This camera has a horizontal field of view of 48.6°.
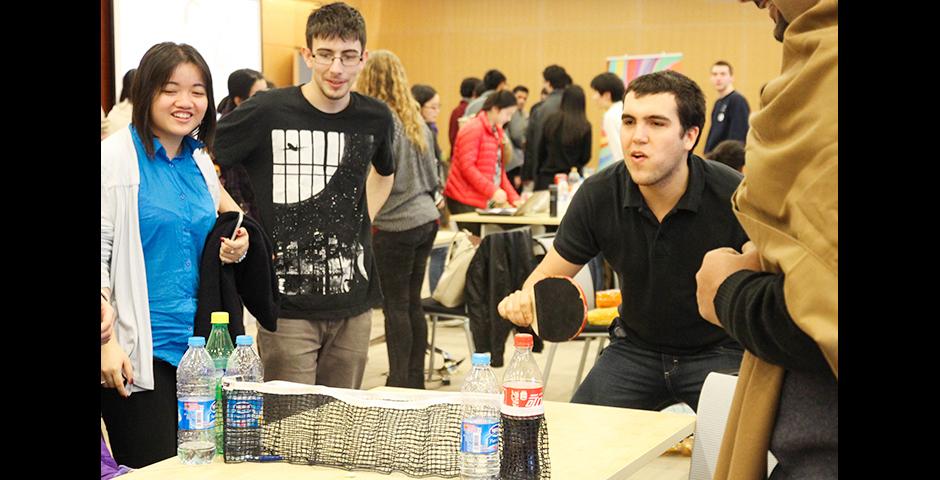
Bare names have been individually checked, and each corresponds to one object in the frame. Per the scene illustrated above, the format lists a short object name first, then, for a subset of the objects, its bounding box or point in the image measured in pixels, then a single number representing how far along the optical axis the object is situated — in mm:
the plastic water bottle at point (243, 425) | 2232
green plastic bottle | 2527
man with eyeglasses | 3527
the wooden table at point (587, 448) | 2174
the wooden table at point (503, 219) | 7223
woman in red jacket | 7715
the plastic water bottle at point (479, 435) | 2031
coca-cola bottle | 2055
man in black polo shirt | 3365
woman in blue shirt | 2734
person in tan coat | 1231
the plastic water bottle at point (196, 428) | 2262
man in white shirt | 8352
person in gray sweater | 5387
